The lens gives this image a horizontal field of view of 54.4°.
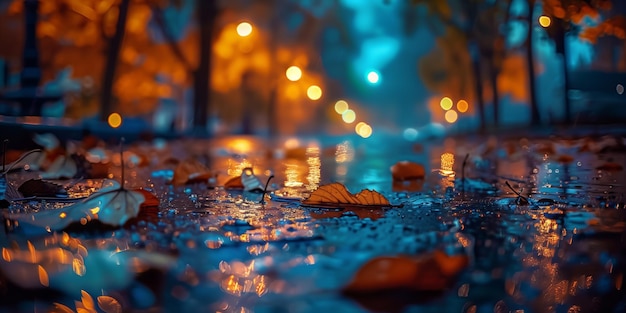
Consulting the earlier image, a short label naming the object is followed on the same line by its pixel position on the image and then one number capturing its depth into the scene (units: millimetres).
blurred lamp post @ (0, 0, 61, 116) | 6461
